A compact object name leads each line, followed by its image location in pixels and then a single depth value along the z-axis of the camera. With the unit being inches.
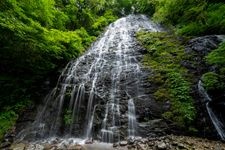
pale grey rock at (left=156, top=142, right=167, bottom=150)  210.8
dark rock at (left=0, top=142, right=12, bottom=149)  249.9
